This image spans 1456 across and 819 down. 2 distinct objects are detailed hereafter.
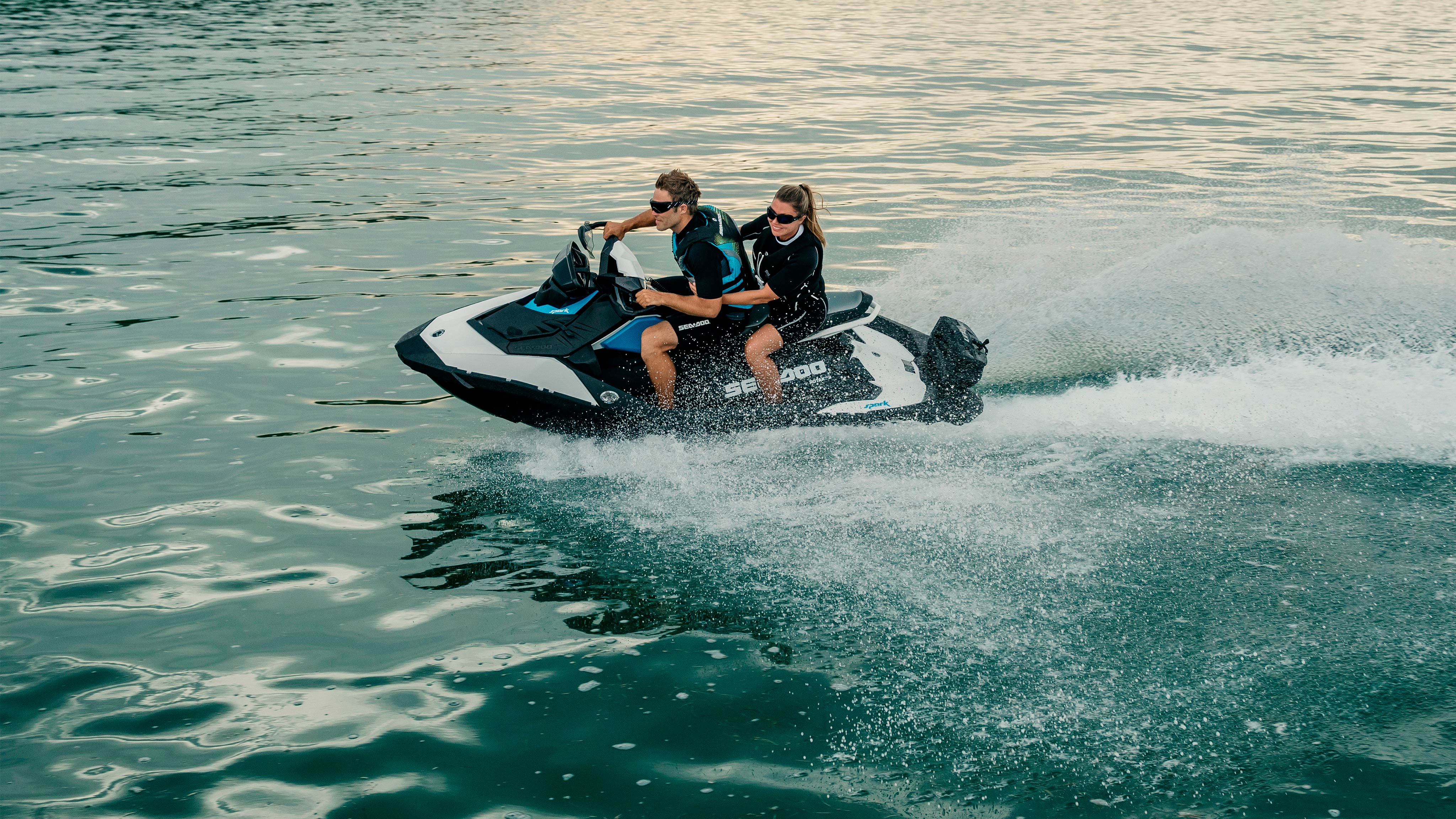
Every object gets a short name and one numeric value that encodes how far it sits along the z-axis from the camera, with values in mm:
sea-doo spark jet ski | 6402
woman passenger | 6391
